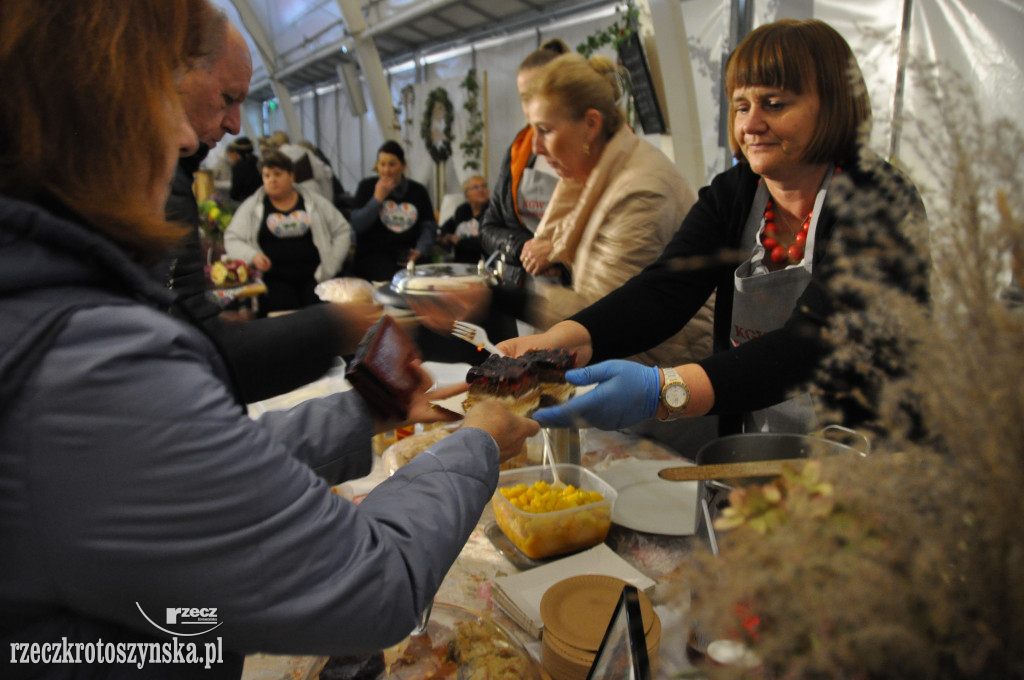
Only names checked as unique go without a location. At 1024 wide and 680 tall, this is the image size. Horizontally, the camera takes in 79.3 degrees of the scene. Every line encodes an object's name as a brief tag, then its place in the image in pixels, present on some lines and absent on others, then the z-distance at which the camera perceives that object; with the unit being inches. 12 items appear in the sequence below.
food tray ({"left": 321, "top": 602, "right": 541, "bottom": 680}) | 37.8
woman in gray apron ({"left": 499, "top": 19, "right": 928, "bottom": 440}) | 55.2
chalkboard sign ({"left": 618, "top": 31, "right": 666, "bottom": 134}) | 166.9
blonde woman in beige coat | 86.5
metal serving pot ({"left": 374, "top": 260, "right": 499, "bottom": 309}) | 82.5
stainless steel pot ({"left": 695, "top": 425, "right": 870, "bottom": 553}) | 43.9
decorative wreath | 350.9
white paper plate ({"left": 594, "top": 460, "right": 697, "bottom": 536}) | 54.4
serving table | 38.0
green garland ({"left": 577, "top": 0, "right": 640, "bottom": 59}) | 165.3
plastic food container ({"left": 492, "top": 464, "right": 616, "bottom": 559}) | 50.1
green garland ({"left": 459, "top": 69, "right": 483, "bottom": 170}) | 326.0
